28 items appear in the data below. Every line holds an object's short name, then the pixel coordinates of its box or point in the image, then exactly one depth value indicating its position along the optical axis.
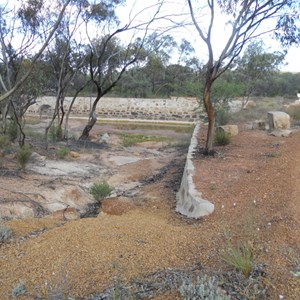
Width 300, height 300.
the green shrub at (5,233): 4.41
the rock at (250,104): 23.25
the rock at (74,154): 10.67
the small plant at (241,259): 2.90
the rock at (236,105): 23.30
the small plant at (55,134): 13.84
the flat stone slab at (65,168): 8.34
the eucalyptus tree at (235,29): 7.82
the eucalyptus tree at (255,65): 21.68
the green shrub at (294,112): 13.78
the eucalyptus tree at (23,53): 10.04
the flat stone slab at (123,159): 10.34
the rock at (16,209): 5.28
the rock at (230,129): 10.71
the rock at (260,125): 12.18
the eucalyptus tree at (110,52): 13.58
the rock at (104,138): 14.57
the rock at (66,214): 5.49
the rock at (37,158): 9.23
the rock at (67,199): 6.04
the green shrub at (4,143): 10.27
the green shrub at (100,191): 6.44
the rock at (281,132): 10.09
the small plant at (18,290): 3.15
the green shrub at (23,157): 7.86
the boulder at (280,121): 11.19
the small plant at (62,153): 10.27
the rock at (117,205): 5.74
